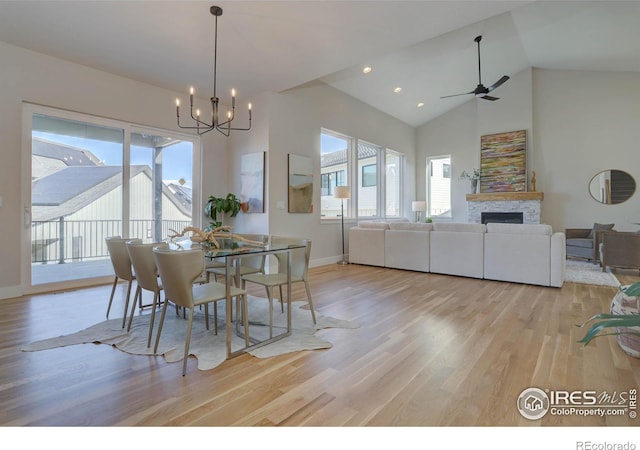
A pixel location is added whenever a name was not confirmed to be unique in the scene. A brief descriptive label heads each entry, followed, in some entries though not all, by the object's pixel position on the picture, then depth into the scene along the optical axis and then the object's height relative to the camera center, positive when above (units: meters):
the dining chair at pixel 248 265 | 3.16 -0.45
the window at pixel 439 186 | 9.09 +1.14
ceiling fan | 5.02 +2.30
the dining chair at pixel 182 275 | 1.99 -0.34
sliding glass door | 4.05 +0.52
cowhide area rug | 2.29 -0.94
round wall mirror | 6.51 +0.82
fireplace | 7.38 +0.18
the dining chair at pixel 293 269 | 2.75 -0.43
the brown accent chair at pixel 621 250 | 4.86 -0.41
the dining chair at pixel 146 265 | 2.41 -0.33
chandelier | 3.00 +2.20
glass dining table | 2.21 -0.23
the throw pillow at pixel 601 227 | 6.19 -0.06
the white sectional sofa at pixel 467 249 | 4.28 -0.41
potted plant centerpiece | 1.47 -0.68
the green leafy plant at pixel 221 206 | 5.40 +0.32
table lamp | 8.27 +0.49
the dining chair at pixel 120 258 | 2.87 -0.32
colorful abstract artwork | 7.44 +1.56
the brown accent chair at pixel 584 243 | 5.85 -0.38
